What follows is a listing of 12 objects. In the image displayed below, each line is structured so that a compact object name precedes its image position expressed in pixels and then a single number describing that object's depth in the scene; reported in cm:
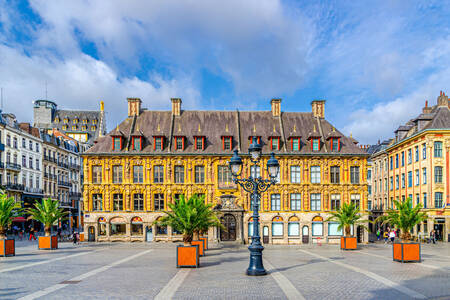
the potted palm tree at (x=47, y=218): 3412
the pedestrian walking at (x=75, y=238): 4109
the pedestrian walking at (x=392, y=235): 4188
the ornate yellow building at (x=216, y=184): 4428
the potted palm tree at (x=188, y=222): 2252
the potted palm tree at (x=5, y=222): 2784
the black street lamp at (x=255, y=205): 1970
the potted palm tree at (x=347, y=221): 3438
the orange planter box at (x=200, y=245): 2761
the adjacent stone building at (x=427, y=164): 4681
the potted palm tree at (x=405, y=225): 2494
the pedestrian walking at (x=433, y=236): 4317
